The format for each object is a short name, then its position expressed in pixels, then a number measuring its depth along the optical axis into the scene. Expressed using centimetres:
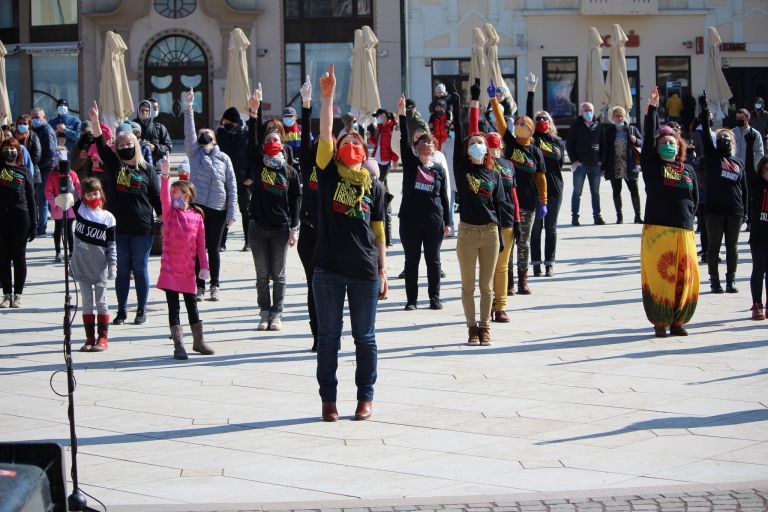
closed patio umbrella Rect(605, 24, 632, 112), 3086
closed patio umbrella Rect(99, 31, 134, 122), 2697
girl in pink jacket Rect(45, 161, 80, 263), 1805
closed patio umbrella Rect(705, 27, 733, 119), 3341
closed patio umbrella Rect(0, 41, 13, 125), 2594
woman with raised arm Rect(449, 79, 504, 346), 1245
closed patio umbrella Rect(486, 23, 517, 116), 2983
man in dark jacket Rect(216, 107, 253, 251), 1872
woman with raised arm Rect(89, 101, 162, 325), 1370
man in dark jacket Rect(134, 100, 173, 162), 1931
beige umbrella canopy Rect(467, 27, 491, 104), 2970
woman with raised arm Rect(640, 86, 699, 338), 1249
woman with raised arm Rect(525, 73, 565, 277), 1653
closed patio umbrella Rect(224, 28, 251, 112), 3025
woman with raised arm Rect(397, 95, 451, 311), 1459
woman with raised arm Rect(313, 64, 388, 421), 937
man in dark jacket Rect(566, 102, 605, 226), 2275
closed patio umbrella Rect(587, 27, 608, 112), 3281
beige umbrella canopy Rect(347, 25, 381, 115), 3083
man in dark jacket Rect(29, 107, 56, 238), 2072
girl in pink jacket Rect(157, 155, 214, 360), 1222
